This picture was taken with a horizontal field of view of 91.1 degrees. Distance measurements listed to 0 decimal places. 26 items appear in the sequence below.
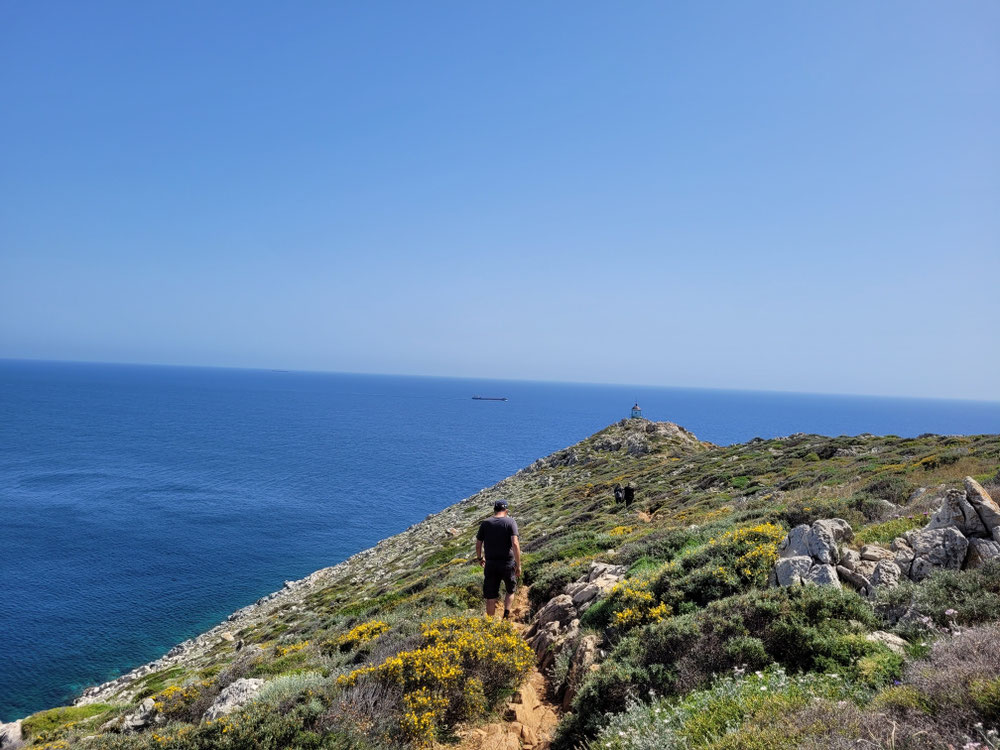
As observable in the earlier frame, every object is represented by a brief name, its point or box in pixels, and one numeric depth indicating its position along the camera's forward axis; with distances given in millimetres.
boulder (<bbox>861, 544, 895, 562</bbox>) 7836
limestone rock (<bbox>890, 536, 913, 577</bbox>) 7316
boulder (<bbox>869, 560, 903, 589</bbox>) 7094
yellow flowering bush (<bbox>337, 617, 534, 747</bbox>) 7148
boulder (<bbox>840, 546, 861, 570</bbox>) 7794
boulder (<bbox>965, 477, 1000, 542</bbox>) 7262
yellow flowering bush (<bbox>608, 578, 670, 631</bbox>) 8188
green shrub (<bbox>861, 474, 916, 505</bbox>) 13461
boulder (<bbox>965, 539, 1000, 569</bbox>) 6887
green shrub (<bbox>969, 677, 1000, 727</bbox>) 3793
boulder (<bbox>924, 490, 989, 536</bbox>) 7457
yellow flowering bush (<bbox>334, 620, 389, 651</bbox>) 11633
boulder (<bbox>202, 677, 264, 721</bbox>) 9430
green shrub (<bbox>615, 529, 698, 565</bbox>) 12125
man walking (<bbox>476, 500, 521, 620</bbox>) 11227
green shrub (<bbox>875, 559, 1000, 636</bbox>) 5781
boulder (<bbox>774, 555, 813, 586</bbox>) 7621
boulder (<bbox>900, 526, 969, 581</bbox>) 7113
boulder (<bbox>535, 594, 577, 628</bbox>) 10278
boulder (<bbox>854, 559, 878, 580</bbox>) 7561
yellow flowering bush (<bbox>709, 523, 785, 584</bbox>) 8469
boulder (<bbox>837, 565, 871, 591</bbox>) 7332
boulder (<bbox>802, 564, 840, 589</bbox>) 7301
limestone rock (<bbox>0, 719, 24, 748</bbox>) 14812
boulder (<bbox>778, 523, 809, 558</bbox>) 8344
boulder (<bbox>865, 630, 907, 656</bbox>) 5647
